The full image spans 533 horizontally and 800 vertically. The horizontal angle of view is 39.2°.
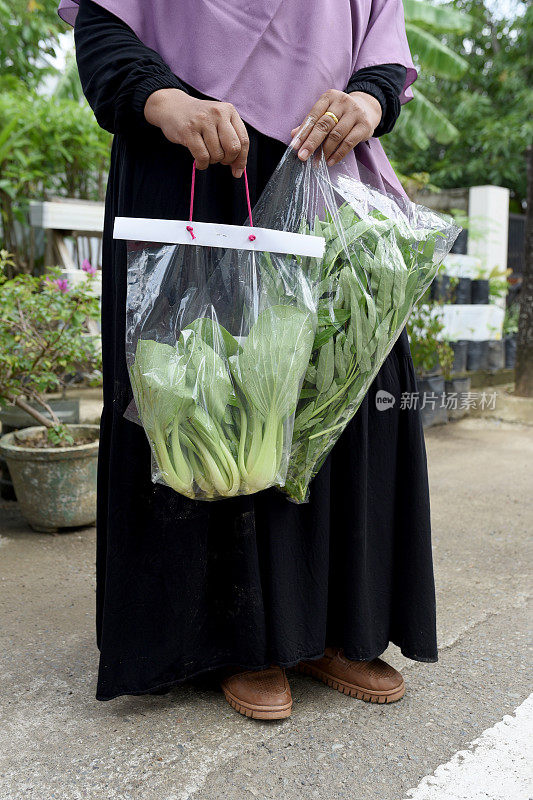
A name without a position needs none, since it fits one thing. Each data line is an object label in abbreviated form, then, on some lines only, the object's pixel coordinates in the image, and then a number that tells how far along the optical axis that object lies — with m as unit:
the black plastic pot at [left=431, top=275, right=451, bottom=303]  6.09
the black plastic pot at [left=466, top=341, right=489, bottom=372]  6.81
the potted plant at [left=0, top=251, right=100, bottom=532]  2.99
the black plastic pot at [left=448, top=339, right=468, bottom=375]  6.39
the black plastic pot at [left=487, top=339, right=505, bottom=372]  7.01
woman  1.60
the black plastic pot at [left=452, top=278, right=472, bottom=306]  6.66
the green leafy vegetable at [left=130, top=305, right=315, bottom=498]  1.43
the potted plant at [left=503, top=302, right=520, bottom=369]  7.66
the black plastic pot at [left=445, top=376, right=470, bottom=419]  5.73
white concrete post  7.73
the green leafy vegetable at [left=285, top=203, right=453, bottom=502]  1.53
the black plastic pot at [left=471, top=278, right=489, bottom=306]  6.90
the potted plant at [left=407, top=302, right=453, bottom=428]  5.42
